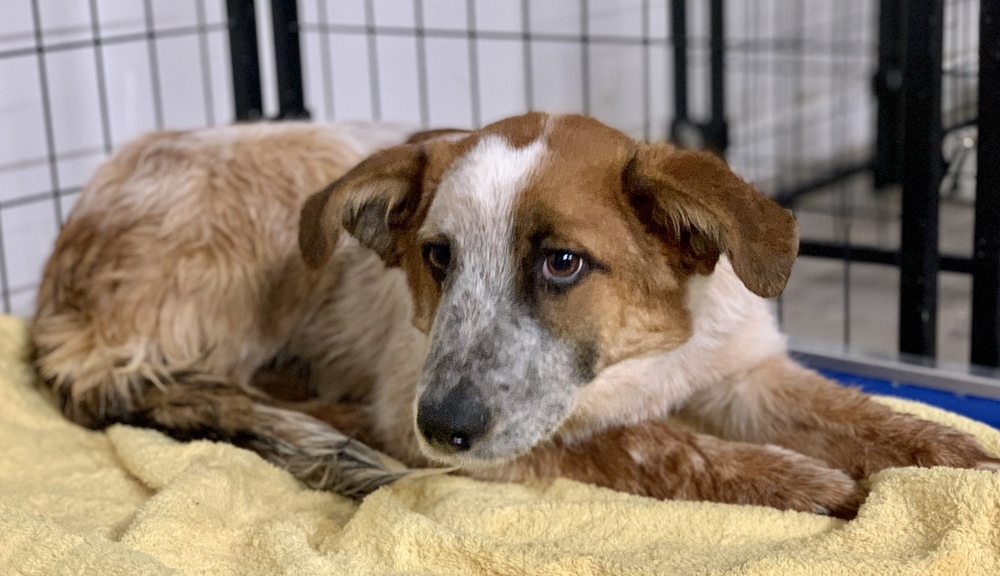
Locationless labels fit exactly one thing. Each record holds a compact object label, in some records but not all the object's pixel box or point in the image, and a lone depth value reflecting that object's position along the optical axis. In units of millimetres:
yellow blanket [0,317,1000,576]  848
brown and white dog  863
